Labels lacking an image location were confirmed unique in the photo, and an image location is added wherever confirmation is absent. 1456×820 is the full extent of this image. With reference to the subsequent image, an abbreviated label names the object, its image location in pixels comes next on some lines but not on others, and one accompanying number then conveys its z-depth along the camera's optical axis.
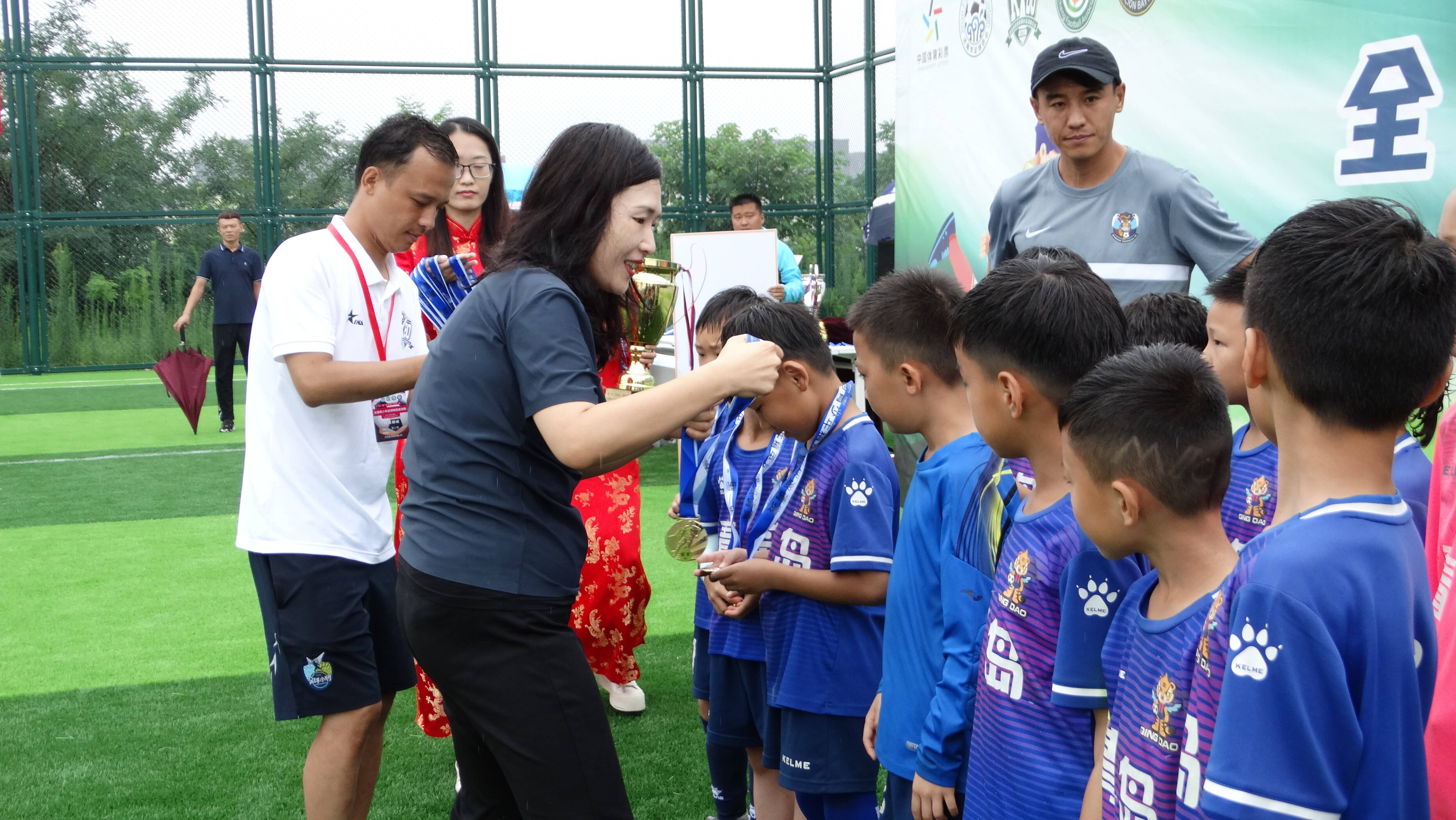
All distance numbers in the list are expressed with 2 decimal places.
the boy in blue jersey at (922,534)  1.85
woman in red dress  3.42
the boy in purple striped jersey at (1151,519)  1.33
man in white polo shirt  2.48
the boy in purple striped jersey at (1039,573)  1.54
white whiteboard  7.11
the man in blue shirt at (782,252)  7.10
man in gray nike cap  2.70
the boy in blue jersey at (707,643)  2.90
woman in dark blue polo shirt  1.81
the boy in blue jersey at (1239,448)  2.06
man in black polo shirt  11.08
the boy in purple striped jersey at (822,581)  2.39
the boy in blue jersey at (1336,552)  1.11
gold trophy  2.36
